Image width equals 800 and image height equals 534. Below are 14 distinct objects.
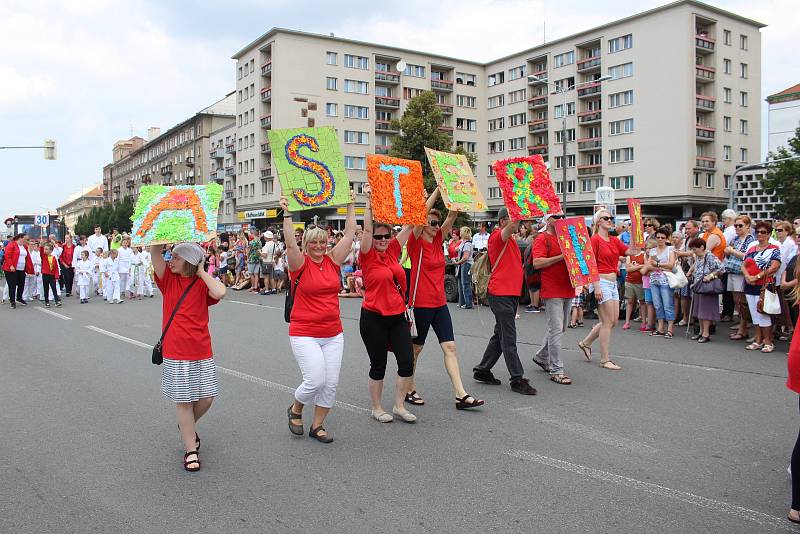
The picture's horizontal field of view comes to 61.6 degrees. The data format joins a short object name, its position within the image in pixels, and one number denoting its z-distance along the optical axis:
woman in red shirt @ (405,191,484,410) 6.52
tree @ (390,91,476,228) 48.59
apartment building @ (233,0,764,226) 55.72
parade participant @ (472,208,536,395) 7.11
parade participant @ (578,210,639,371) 8.66
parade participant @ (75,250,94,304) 20.34
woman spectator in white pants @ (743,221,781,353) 10.26
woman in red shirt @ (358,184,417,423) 5.89
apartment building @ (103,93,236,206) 91.00
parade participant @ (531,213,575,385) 7.73
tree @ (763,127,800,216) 43.44
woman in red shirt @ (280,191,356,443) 5.45
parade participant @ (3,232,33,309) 18.81
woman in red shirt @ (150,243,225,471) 5.03
